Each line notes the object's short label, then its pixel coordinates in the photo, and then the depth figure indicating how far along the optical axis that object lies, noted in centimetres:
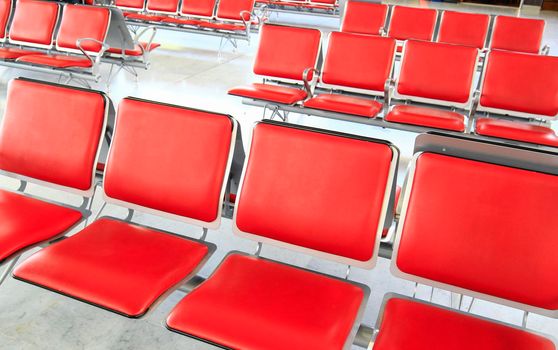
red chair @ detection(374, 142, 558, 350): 141
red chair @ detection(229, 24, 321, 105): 387
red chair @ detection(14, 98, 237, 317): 155
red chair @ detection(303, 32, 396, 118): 371
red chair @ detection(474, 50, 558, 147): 336
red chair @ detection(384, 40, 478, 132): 351
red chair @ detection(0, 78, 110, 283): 190
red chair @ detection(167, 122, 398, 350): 139
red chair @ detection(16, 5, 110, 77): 459
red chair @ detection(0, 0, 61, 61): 467
